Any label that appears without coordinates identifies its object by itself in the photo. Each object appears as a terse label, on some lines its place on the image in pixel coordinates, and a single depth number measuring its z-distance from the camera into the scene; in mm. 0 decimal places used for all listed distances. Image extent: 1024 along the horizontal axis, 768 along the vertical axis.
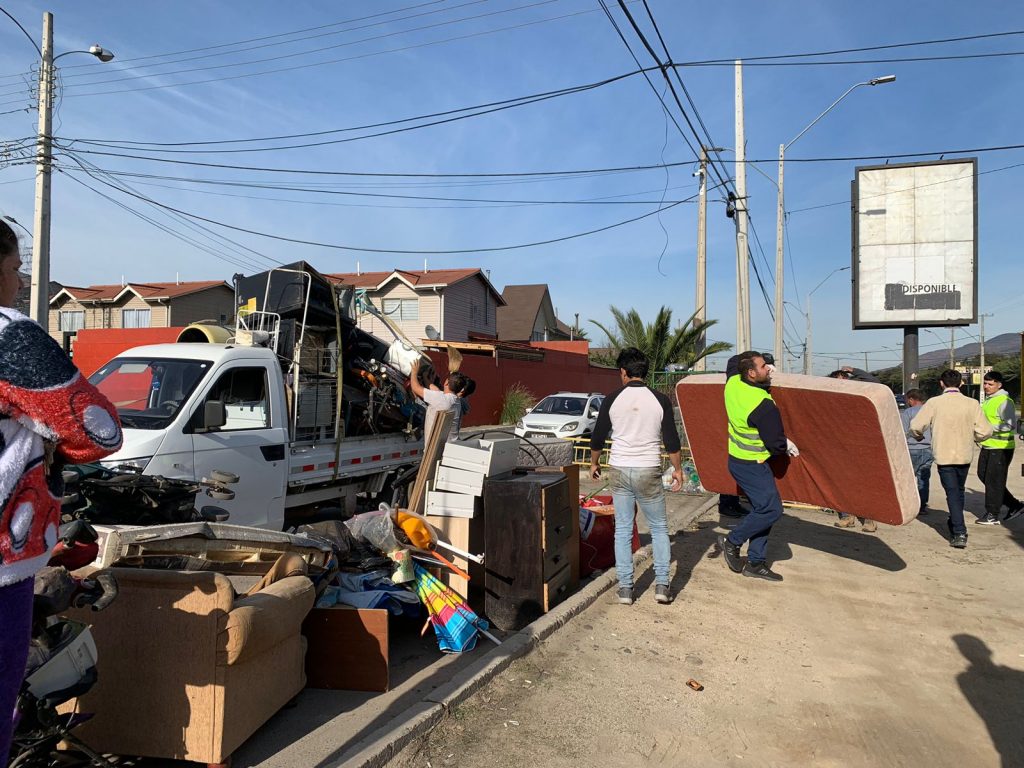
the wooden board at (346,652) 4066
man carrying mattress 6406
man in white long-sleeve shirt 5781
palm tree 23359
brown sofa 3041
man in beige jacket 8211
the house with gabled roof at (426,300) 35781
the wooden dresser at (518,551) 5270
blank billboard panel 15742
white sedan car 17453
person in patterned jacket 1853
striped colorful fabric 4711
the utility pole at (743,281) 17172
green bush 25625
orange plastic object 5051
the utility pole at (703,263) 22938
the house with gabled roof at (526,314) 52219
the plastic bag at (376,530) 4969
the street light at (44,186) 13805
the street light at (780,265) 23625
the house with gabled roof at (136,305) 36406
